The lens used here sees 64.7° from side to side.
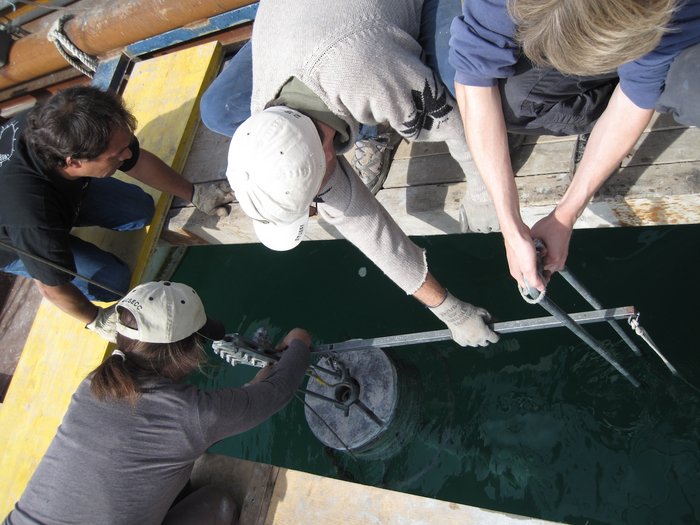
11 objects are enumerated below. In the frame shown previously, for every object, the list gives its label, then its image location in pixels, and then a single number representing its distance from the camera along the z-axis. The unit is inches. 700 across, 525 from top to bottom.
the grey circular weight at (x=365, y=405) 113.7
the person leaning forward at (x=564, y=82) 47.7
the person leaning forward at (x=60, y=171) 100.8
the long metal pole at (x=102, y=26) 156.3
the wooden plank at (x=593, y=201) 85.4
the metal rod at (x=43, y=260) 99.7
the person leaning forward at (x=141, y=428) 86.4
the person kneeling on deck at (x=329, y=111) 71.0
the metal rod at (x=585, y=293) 73.7
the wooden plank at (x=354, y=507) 77.9
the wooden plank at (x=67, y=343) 137.0
